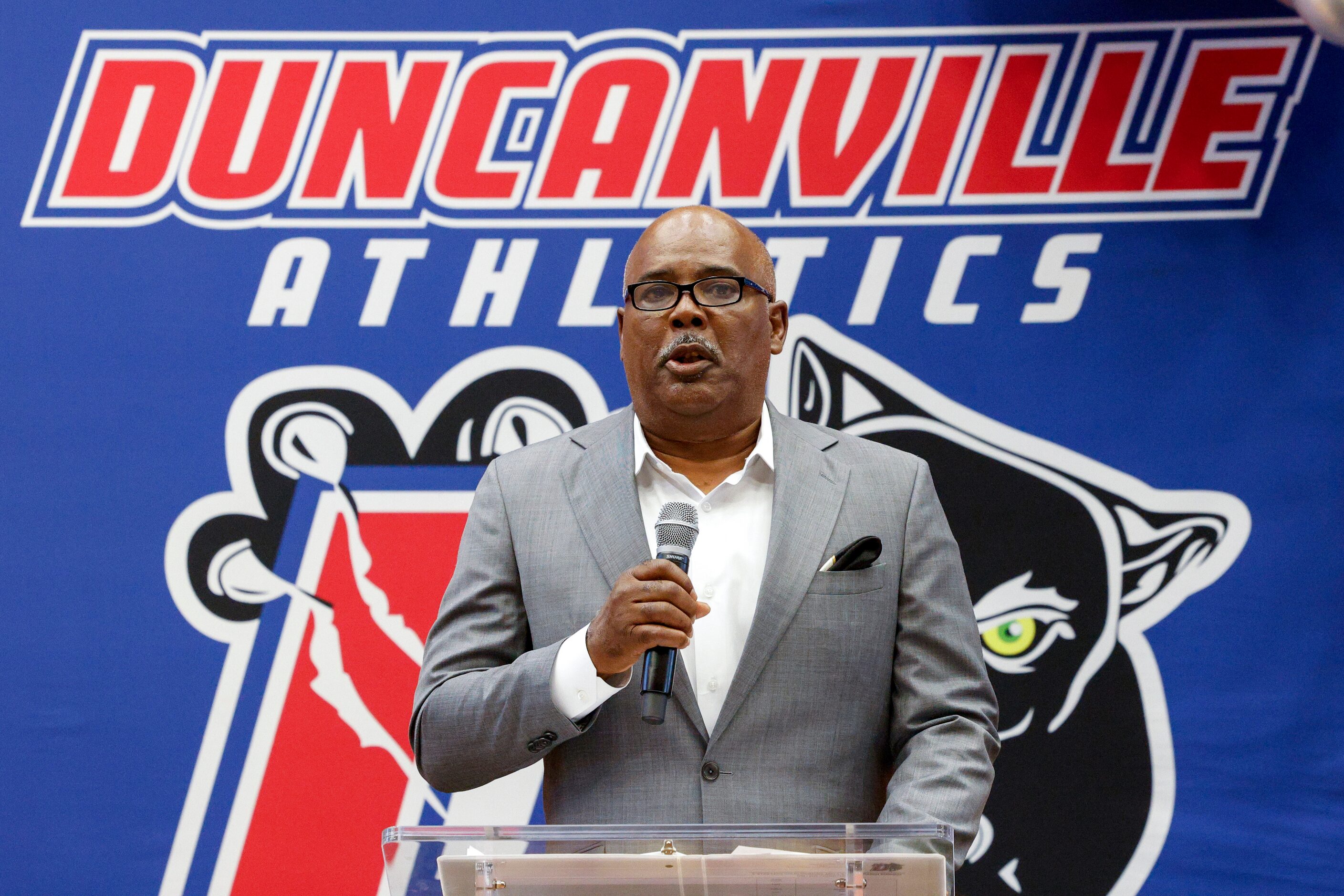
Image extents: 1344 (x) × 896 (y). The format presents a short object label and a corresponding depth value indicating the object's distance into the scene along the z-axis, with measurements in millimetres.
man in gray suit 5514
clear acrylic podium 5082
